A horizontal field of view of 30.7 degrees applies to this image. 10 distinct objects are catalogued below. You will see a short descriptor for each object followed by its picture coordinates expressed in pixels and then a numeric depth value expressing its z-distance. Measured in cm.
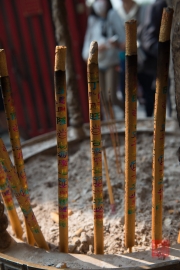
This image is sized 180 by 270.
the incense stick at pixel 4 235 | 105
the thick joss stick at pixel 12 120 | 94
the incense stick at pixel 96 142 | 84
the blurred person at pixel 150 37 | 225
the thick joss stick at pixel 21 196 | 94
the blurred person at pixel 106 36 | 296
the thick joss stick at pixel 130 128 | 83
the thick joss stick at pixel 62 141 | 86
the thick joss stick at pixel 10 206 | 105
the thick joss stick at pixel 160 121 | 83
